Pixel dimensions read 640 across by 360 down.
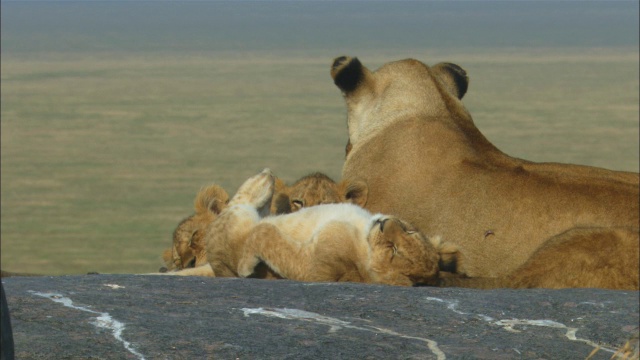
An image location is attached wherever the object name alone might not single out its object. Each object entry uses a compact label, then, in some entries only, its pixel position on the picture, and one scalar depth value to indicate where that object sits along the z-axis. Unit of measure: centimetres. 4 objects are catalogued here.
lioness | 1422
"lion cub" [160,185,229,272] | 1554
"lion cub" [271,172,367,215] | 1502
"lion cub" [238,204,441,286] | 1206
